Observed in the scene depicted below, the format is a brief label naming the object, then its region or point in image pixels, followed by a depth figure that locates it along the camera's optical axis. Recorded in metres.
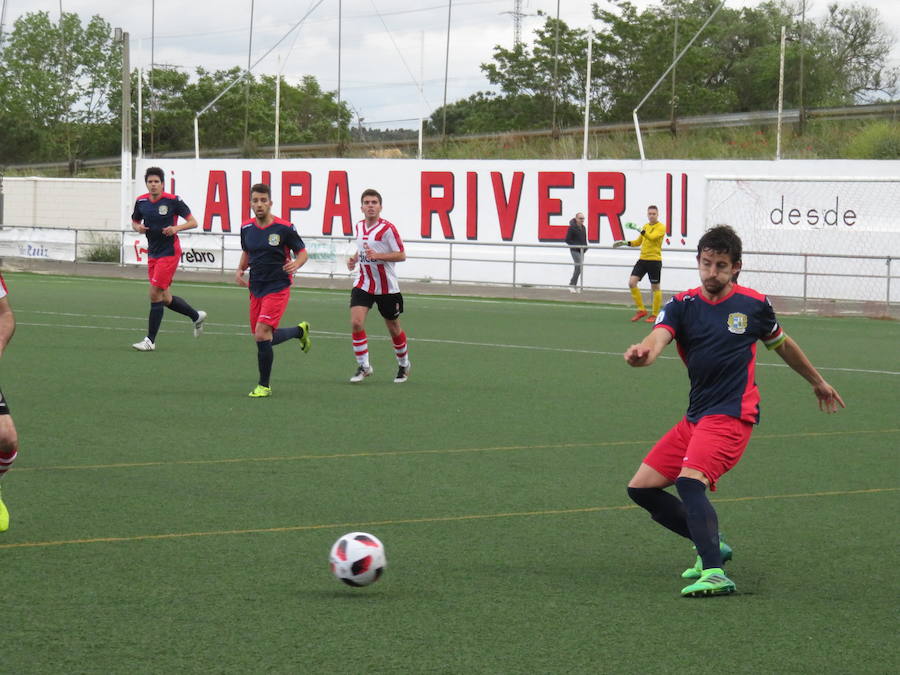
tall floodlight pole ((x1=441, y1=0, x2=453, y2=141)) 43.62
